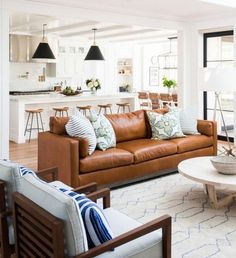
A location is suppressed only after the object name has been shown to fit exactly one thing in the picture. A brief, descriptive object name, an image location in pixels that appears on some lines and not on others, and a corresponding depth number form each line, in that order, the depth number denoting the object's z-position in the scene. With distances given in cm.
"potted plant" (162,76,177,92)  1099
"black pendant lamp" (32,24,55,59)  841
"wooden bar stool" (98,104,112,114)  875
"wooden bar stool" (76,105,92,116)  830
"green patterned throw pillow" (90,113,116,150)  449
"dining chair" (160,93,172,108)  1036
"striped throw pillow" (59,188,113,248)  186
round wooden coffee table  343
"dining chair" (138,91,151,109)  1151
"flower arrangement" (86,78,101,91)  898
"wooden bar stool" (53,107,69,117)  787
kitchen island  736
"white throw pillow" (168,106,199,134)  548
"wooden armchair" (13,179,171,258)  175
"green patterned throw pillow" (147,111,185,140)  518
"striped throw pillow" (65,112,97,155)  427
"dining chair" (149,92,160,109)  1088
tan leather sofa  409
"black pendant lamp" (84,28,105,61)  892
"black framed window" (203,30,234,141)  721
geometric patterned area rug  295
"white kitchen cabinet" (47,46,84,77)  1134
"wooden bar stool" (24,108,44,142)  746
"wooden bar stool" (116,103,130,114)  911
